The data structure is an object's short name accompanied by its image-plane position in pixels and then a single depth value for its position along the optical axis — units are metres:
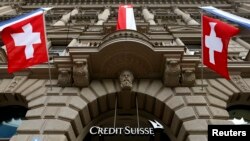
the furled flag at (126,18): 16.25
